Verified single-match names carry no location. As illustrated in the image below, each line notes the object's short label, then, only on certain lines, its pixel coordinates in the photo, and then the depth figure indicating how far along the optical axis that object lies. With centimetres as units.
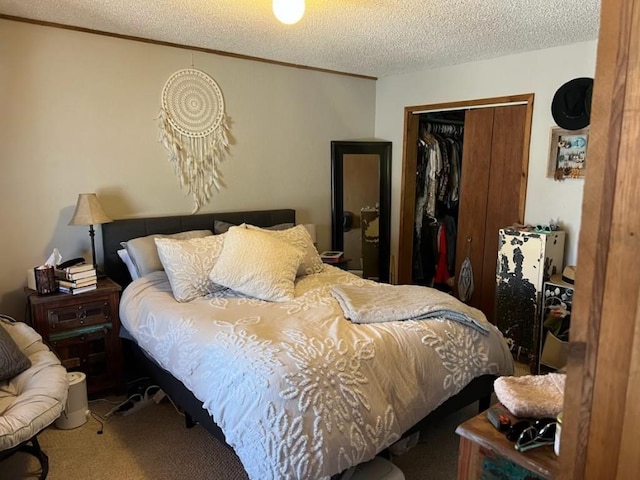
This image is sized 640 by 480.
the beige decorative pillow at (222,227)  354
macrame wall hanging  347
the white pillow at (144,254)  307
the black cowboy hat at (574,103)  326
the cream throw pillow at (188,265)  280
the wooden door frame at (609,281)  73
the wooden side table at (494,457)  115
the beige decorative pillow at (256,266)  280
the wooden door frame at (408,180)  422
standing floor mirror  452
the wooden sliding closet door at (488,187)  385
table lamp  297
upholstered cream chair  188
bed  179
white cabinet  335
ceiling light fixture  226
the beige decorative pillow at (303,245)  327
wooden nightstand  274
